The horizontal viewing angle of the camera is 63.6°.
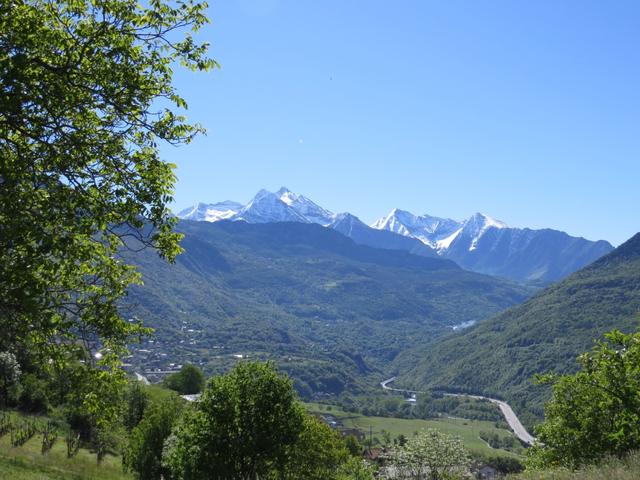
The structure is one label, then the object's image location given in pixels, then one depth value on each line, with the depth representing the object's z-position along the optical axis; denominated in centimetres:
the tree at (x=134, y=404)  7000
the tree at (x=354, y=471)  4856
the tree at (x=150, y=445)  4725
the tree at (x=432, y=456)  6685
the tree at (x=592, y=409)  1669
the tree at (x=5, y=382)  4242
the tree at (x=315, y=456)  4647
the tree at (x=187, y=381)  11181
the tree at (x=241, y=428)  3166
